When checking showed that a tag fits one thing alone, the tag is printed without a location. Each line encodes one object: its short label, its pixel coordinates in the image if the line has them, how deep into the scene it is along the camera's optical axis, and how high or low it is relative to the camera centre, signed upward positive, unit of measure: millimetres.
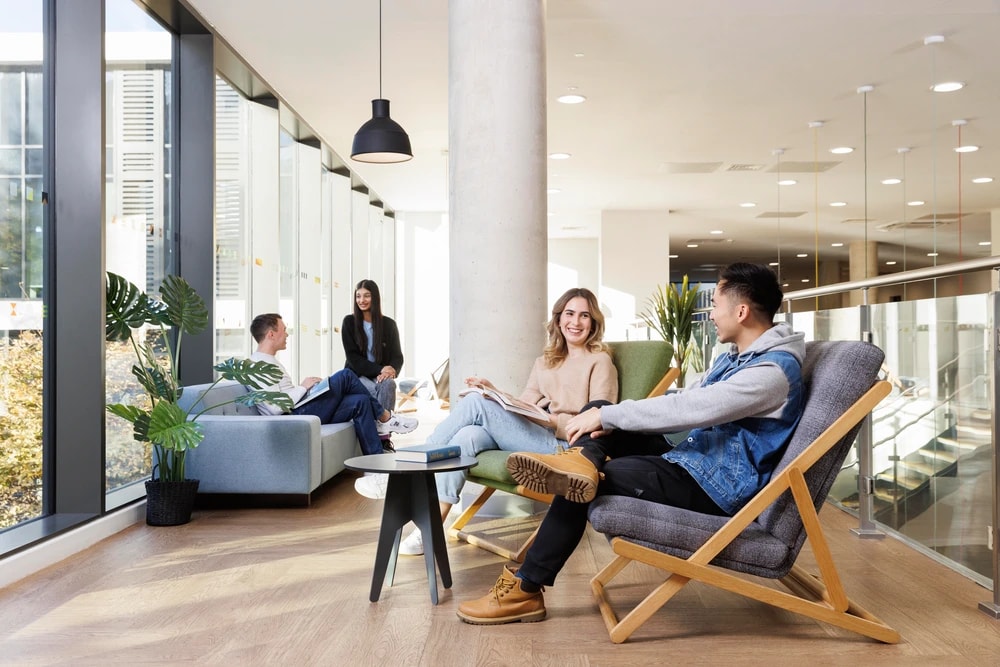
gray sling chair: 2621 -569
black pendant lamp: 5738 +1274
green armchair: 3923 -173
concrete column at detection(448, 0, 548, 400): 4680 +750
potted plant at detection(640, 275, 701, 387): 8203 +167
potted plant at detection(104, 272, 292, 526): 4250 -245
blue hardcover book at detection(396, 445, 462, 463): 3172 -411
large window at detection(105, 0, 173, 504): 4844 +1004
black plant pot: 4500 -820
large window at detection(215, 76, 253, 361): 6680 +909
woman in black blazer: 6781 -50
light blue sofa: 4887 -642
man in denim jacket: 2646 -342
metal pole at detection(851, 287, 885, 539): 4156 -704
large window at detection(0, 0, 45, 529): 3832 +367
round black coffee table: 3109 -595
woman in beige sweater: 3768 -262
